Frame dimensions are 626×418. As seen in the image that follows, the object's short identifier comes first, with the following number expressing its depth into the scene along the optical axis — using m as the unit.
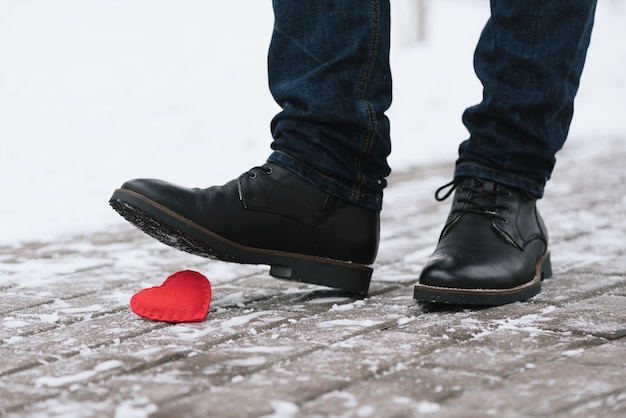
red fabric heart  2.08
